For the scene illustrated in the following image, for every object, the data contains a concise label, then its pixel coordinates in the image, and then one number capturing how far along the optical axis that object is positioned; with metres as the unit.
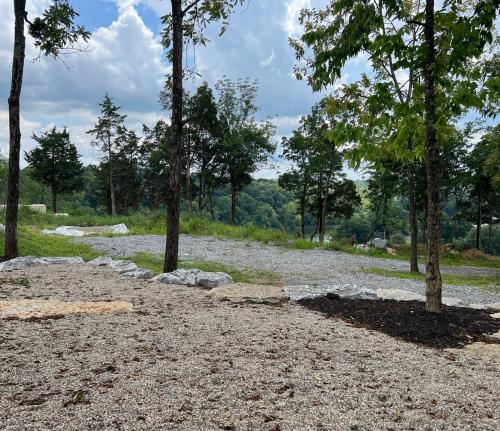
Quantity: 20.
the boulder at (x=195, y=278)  8.60
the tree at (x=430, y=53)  4.82
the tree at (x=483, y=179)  19.19
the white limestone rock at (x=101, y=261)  10.76
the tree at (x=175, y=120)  9.66
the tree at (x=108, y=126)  42.00
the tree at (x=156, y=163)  40.47
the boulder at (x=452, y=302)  7.70
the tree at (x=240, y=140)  34.03
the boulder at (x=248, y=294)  7.06
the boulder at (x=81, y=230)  22.45
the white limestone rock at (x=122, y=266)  9.71
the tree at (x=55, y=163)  43.19
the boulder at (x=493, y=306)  7.52
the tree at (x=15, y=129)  10.80
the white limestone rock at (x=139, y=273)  9.16
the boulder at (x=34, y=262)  9.86
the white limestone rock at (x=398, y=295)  7.50
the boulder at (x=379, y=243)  27.35
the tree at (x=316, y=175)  32.12
